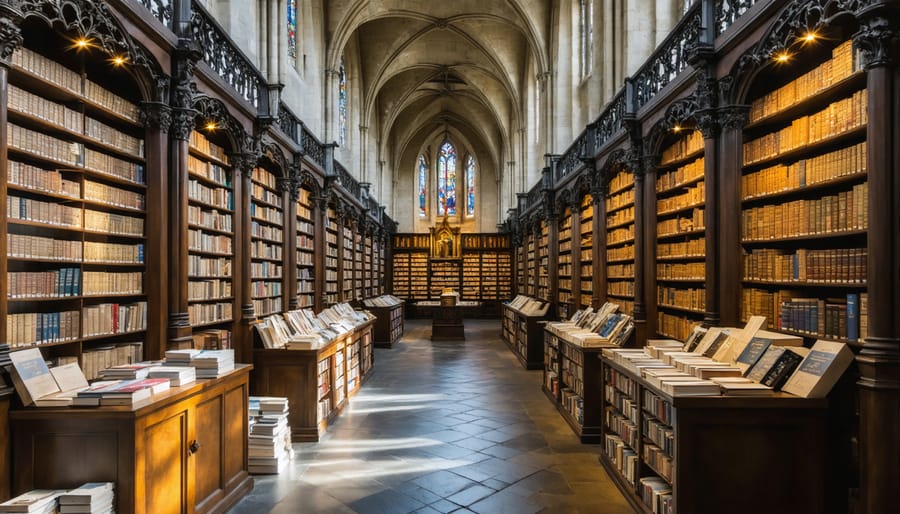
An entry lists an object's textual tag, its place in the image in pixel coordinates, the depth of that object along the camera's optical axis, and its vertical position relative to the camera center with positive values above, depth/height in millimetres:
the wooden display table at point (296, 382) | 5816 -1234
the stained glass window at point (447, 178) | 29562 +4648
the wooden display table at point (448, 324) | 15406 -1648
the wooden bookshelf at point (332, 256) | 12477 +206
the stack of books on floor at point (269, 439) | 4832 -1541
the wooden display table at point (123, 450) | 2918 -1011
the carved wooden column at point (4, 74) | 2947 +1036
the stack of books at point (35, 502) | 2671 -1175
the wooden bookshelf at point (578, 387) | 5805 -1417
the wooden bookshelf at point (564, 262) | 11641 +65
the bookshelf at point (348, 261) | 14398 +104
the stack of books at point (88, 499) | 2738 -1172
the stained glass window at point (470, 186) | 29469 +4190
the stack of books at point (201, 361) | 3896 -682
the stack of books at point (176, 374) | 3499 -698
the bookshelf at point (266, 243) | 7676 +321
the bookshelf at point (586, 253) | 9867 +219
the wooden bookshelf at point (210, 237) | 5836 +307
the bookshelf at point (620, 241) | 7707 +353
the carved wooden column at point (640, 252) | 6457 +156
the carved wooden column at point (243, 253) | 6590 +141
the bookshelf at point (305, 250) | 10023 +271
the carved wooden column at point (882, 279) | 2920 -74
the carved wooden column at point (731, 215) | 4617 +422
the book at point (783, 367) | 3350 -621
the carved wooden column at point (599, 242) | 8305 +349
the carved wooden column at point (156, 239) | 4711 +218
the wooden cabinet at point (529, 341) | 10578 -1498
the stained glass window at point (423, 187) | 29422 +4128
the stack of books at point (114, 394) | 2988 -707
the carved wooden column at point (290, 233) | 8500 +492
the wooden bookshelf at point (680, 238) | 5719 +318
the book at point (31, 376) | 2967 -612
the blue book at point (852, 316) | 3459 -321
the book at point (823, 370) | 3111 -595
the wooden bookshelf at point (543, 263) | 13125 +50
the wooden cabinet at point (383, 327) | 13602 -1525
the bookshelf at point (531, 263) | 15070 +55
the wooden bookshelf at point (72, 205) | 3717 +458
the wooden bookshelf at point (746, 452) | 3146 -1077
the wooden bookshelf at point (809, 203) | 3576 +453
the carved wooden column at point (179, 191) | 4840 +646
